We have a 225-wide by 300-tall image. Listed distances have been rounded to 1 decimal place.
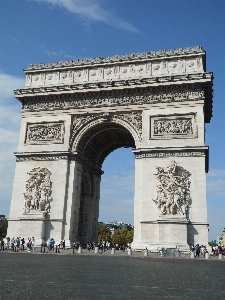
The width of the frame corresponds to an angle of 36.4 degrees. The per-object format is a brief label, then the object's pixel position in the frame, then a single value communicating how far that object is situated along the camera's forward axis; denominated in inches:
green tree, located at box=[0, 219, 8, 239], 2520.7
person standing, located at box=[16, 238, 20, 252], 854.7
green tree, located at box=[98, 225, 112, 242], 2982.3
